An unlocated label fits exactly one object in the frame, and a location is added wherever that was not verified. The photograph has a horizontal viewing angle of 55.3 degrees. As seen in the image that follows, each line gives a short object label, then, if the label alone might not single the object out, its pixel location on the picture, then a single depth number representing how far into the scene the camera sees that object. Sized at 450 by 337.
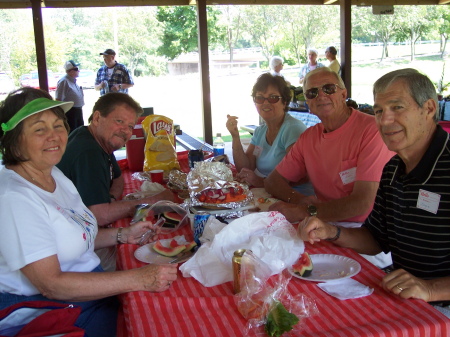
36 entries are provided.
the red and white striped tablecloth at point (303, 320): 1.16
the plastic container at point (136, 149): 3.42
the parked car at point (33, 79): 10.11
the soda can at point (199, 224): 1.76
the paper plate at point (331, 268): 1.46
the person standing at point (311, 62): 9.90
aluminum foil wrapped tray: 1.98
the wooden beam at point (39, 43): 7.32
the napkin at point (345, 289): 1.33
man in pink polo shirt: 2.21
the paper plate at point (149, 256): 1.67
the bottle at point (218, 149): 3.30
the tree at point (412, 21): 16.00
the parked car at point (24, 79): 10.76
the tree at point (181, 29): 14.07
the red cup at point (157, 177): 2.97
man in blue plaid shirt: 8.94
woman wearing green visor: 1.42
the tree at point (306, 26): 14.45
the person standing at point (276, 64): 9.97
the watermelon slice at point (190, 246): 1.72
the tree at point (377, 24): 15.02
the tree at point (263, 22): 14.09
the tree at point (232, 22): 14.05
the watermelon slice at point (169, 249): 1.71
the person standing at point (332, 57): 8.76
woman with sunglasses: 3.03
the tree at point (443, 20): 16.47
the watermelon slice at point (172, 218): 2.05
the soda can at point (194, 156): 3.12
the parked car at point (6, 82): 10.77
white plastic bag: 1.46
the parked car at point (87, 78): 15.57
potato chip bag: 3.14
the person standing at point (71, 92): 8.85
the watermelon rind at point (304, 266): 1.48
